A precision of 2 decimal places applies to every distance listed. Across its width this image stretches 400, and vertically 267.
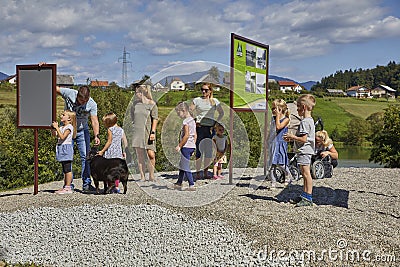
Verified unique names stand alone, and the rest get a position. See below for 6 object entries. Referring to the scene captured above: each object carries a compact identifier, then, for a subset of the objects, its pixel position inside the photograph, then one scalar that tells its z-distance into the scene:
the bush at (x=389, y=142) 14.31
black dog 7.42
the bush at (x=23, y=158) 11.62
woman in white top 8.52
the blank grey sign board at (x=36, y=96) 7.87
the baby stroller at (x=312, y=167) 9.18
